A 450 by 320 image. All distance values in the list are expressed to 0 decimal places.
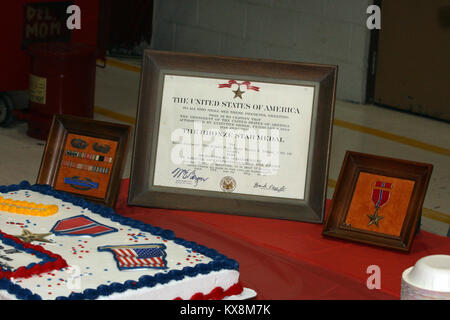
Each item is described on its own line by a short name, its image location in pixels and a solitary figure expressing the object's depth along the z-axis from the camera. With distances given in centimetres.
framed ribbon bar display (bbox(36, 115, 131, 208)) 205
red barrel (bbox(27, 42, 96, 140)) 521
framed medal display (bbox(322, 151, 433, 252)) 188
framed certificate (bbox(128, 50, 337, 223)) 203
